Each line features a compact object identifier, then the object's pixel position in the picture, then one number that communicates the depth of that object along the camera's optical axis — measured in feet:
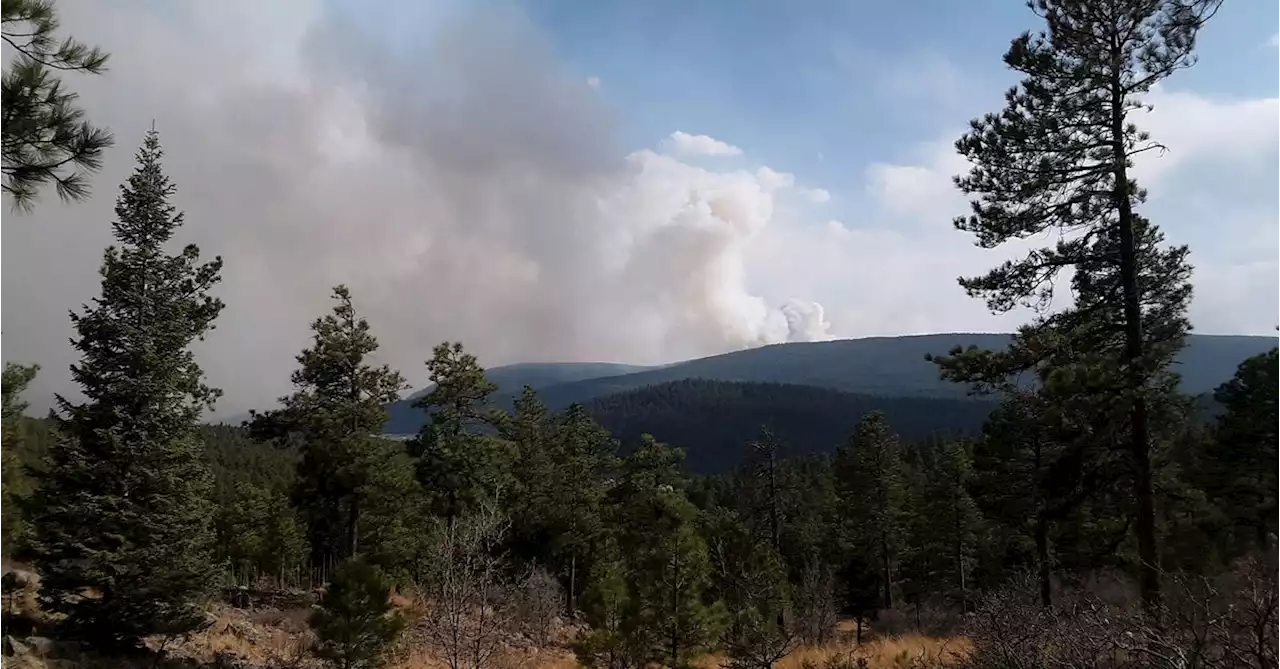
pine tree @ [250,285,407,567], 78.33
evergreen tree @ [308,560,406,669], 47.78
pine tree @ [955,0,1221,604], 36.40
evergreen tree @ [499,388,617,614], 112.98
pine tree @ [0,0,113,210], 21.22
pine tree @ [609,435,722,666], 56.39
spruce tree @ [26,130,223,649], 50.29
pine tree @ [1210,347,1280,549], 97.09
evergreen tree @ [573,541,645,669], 56.29
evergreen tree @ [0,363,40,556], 55.62
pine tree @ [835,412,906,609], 125.39
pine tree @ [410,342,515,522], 97.09
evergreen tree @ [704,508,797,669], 42.65
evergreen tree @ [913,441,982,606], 122.31
